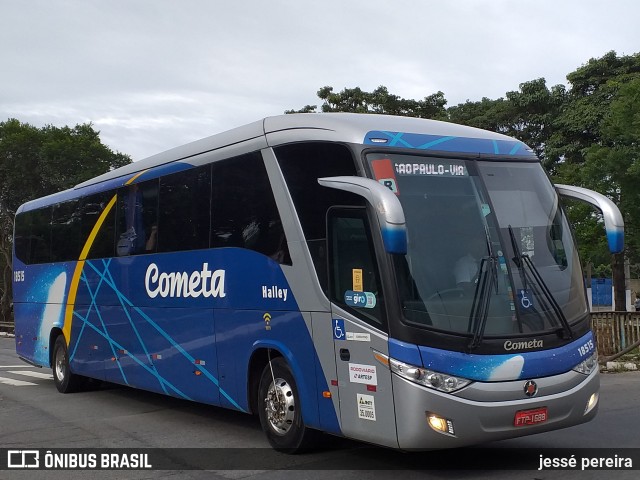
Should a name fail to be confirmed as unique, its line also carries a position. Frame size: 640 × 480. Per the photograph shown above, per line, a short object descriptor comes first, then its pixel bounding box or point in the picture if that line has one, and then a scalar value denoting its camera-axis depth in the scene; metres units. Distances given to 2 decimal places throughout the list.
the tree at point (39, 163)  39.38
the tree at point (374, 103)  32.56
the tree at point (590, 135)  22.75
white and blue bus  6.49
